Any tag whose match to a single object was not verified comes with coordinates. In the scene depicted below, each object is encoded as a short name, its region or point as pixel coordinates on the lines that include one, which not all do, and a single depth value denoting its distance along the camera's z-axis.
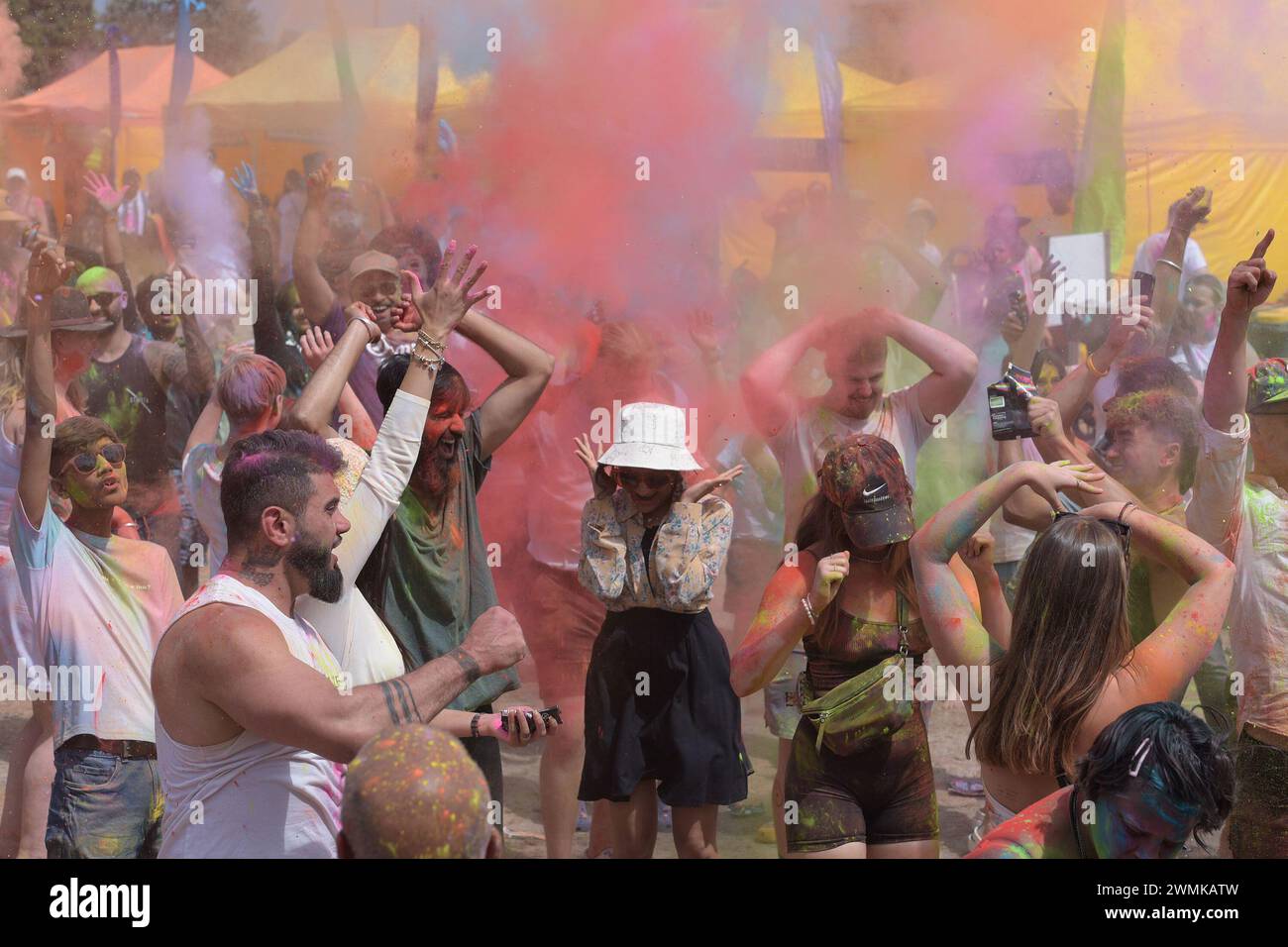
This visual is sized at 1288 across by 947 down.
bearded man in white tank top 2.46
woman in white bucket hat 3.77
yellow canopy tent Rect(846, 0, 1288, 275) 5.67
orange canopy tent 6.09
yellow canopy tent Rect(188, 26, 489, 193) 5.75
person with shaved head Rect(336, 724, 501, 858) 2.01
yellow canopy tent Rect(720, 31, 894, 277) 5.69
